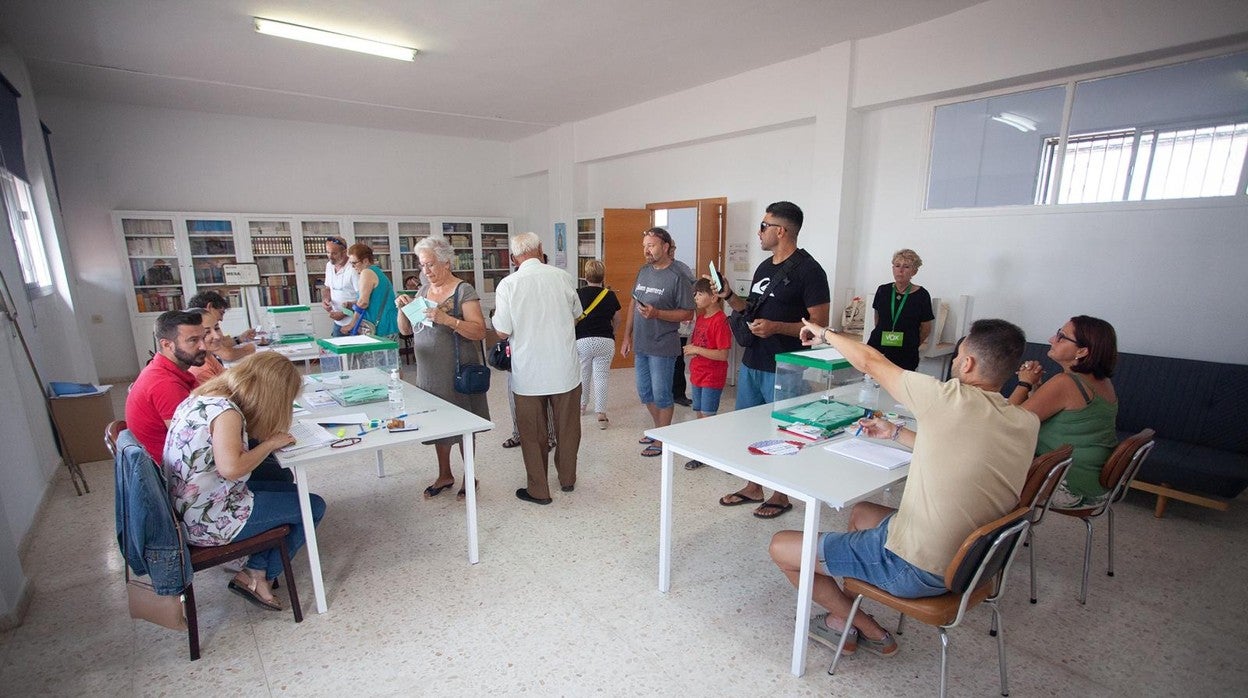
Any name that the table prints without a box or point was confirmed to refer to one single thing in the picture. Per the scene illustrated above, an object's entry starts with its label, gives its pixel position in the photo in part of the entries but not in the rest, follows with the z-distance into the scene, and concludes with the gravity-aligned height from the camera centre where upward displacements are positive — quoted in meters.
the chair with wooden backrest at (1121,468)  2.25 -0.92
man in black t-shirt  2.93 -0.32
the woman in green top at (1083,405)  2.28 -0.67
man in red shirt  2.15 -0.54
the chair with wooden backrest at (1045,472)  1.95 -0.82
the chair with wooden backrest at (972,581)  1.57 -1.03
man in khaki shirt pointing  1.55 -0.62
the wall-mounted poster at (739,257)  5.93 -0.12
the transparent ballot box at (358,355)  3.11 -0.76
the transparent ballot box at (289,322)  4.56 -0.64
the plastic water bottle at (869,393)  2.73 -0.74
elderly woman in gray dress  3.03 -0.46
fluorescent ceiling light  4.04 +1.63
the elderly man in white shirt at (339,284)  4.82 -0.34
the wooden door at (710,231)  5.96 +0.17
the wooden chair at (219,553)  2.00 -1.15
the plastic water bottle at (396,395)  2.74 -0.75
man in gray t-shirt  3.79 -0.53
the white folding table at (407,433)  2.16 -0.82
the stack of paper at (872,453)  2.03 -0.80
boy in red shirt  3.65 -0.70
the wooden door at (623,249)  6.74 -0.03
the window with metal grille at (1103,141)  3.22 +0.70
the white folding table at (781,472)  1.83 -0.82
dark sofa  2.96 -1.07
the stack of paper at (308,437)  2.16 -0.79
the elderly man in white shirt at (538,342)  3.01 -0.54
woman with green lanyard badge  3.91 -0.51
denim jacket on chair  1.80 -0.94
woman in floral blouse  1.90 -0.71
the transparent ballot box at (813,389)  2.45 -0.76
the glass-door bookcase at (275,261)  7.11 -0.18
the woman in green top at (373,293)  4.41 -0.37
